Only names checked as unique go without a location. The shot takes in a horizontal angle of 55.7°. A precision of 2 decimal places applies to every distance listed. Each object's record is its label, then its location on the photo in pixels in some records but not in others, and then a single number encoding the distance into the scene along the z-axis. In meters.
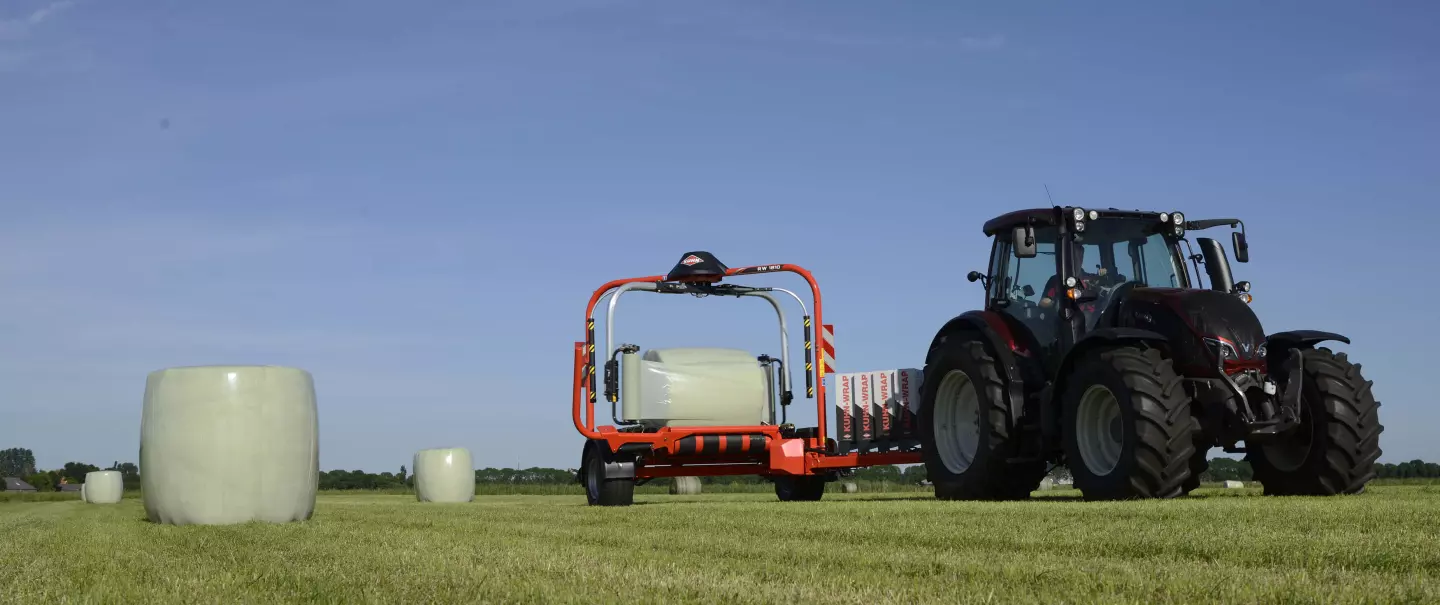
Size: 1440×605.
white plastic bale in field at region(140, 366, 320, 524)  10.40
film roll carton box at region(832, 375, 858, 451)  14.89
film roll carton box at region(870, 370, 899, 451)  14.59
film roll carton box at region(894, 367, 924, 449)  14.42
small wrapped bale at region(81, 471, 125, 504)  34.84
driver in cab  12.33
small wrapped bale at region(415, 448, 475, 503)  25.97
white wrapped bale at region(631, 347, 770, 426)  15.34
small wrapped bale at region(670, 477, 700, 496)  29.69
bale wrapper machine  14.75
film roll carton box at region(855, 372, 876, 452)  14.70
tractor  10.51
